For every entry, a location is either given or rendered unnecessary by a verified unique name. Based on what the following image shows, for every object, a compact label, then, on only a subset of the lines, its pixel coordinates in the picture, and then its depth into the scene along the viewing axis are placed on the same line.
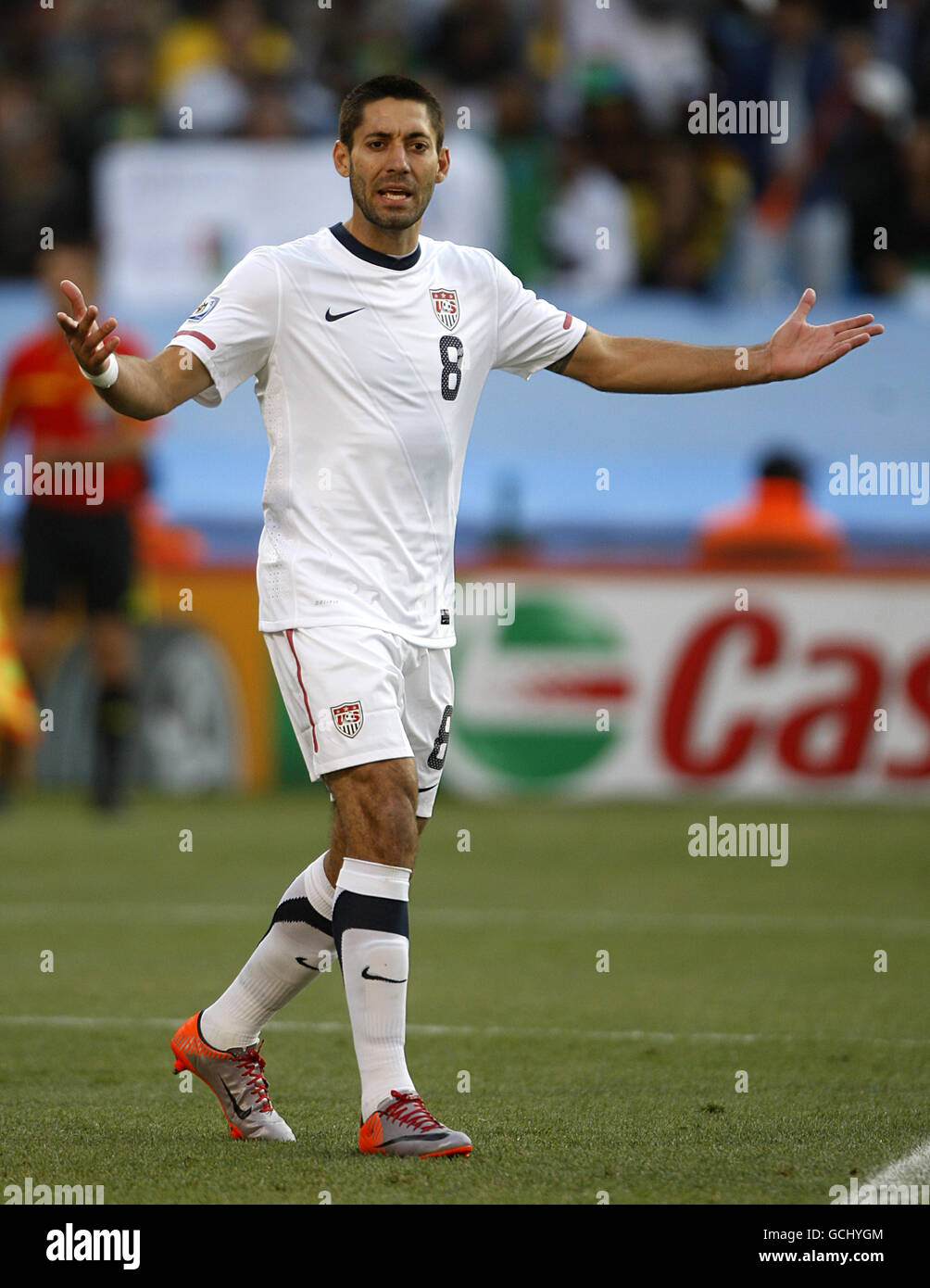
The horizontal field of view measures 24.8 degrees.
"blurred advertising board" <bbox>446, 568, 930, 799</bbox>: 11.34
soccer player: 4.21
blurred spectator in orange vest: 11.85
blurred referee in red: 10.88
